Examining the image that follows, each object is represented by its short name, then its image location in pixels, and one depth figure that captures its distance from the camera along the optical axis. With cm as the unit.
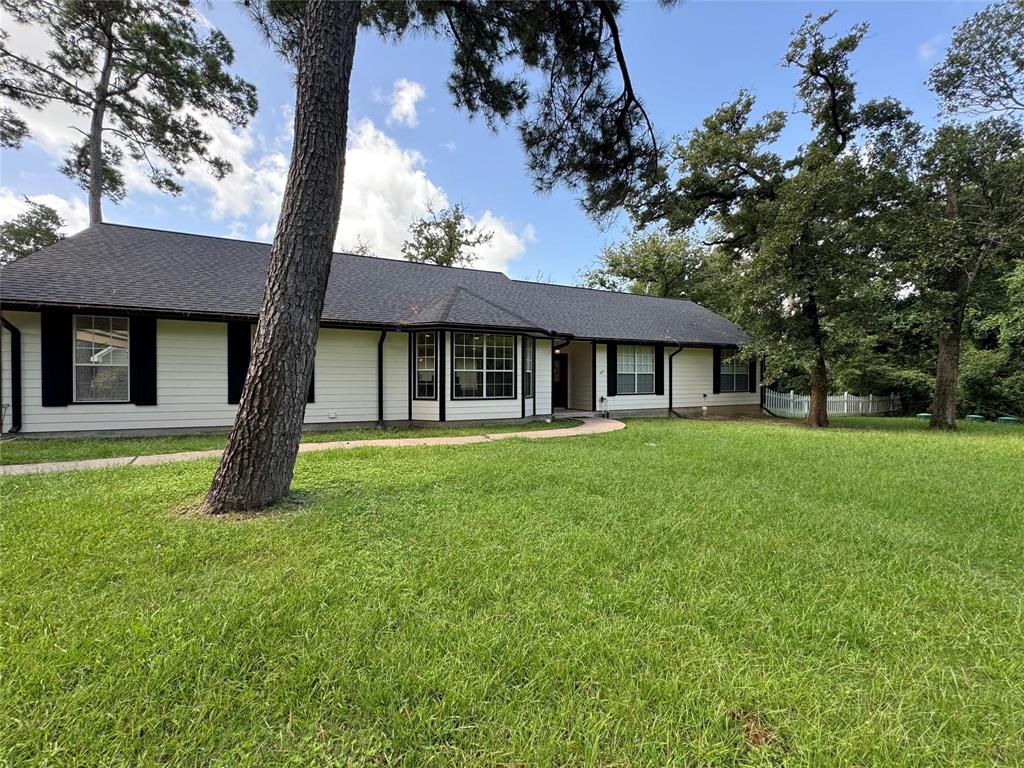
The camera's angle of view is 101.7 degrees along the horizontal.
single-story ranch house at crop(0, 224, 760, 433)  782
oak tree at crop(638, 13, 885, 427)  1112
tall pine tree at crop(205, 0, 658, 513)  417
